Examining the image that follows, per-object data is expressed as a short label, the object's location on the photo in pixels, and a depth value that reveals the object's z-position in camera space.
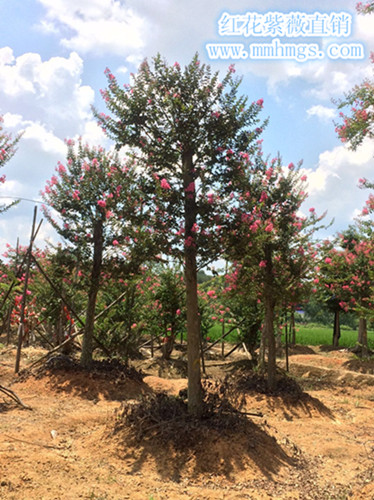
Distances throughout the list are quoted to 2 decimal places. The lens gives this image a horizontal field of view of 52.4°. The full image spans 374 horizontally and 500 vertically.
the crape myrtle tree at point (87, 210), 11.05
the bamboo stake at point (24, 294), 10.26
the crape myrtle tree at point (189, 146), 6.50
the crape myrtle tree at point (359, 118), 9.98
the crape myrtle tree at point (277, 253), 10.02
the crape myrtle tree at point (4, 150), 13.10
